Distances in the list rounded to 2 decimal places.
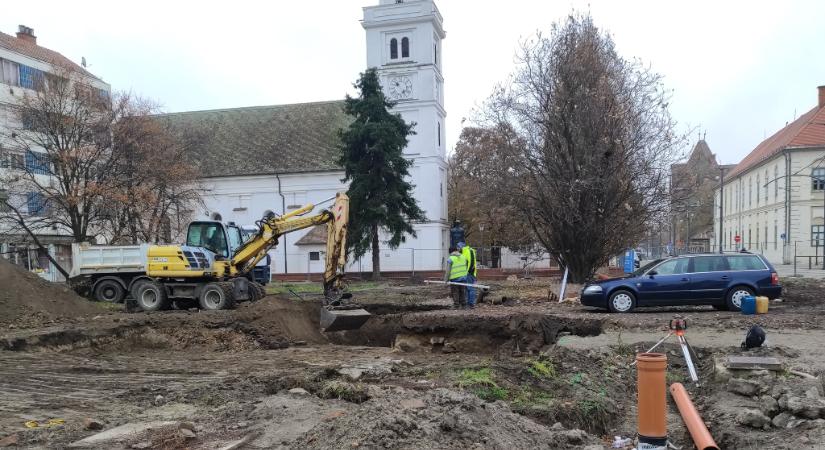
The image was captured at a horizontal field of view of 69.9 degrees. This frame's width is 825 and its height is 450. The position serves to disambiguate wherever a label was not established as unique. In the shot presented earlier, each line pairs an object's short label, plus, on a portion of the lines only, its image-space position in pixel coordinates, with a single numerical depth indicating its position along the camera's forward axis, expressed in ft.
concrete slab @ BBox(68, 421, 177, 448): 18.86
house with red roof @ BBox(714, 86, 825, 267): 157.07
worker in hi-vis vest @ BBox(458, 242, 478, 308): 53.47
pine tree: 114.32
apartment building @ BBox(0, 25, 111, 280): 82.79
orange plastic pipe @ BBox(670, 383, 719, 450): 16.66
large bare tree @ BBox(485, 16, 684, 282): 61.46
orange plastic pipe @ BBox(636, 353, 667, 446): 15.61
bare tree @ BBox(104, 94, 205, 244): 80.79
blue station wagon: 46.70
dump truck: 56.75
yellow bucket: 44.34
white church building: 141.18
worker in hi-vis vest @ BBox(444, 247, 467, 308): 52.85
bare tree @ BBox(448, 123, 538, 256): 66.44
